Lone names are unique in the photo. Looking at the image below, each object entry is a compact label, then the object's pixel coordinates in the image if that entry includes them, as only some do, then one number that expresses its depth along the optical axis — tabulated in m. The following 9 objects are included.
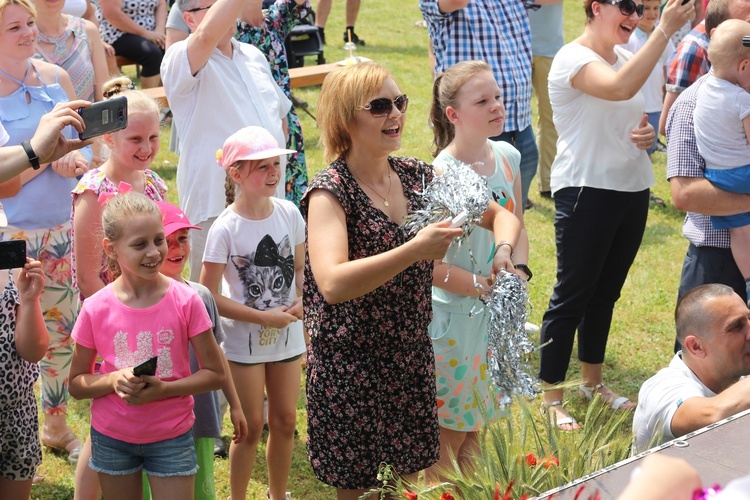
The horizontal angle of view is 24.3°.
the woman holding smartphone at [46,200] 7.98
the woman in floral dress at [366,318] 5.87
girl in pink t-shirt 6.12
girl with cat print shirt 7.39
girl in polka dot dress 7.32
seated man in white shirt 5.70
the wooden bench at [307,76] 18.85
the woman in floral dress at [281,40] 9.66
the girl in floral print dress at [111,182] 6.99
